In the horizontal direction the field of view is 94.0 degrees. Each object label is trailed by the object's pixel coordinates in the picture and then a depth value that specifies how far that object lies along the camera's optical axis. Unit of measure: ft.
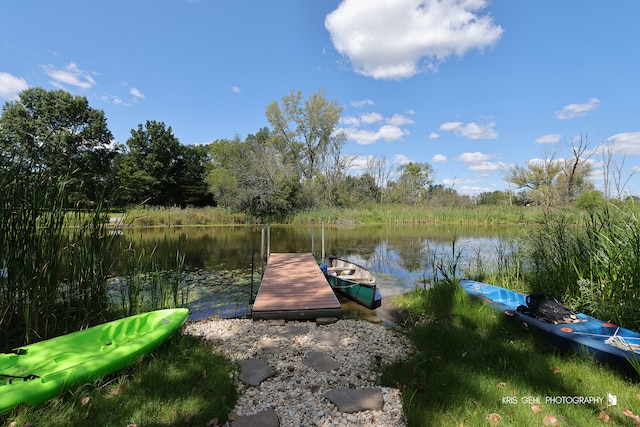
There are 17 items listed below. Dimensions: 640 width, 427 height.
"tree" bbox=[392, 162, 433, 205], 120.26
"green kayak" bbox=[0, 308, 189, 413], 6.59
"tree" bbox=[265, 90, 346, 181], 101.55
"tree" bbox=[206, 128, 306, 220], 82.71
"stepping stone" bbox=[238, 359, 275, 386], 8.66
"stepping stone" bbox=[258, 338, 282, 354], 10.94
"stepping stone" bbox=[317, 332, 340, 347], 11.61
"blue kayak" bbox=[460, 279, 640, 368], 8.14
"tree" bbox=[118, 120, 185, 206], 96.68
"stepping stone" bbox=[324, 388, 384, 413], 7.21
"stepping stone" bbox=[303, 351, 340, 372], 9.44
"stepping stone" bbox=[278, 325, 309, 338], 12.59
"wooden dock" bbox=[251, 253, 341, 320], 15.28
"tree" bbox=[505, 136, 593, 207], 43.77
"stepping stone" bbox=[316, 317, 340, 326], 15.14
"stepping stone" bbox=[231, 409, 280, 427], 6.64
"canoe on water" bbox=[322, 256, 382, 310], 19.54
